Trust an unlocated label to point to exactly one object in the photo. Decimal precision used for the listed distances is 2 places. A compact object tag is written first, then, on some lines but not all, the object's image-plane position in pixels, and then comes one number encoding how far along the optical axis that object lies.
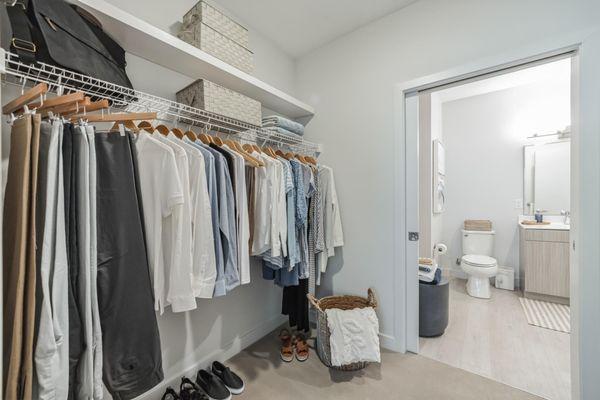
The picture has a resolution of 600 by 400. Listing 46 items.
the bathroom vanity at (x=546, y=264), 2.80
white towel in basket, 1.69
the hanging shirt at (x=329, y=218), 2.08
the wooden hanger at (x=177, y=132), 1.39
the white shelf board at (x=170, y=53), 1.13
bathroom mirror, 3.08
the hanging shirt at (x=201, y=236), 1.17
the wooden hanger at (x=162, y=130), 1.35
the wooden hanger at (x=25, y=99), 0.82
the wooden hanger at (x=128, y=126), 1.20
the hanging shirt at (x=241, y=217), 1.36
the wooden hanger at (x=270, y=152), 1.80
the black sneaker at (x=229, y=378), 1.59
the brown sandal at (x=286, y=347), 1.91
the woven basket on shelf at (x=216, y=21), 1.46
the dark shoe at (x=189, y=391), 1.47
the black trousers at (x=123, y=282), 0.92
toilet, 2.95
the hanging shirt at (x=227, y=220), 1.28
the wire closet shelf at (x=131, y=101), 0.96
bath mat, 2.36
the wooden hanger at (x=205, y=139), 1.46
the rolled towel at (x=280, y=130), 1.94
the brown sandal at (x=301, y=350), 1.90
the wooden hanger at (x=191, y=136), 1.40
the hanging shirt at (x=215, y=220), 1.23
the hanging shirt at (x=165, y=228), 1.08
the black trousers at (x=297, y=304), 2.04
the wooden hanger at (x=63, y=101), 0.88
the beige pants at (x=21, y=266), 0.74
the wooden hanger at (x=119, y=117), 1.01
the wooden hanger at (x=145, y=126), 1.28
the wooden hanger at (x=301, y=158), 2.05
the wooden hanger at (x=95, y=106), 0.95
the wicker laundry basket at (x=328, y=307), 1.78
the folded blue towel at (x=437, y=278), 2.23
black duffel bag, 0.88
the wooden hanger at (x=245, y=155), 1.50
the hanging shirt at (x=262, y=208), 1.53
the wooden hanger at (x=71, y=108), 0.92
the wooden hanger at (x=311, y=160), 2.14
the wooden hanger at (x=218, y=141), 1.50
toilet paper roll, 3.04
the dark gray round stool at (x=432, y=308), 2.19
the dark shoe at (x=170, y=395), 1.48
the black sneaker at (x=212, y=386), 1.50
